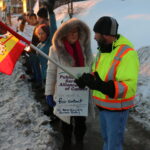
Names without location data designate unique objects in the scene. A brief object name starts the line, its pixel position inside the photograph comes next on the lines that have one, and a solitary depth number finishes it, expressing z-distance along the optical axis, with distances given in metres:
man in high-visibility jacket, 2.38
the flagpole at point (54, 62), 2.71
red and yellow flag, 2.78
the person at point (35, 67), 5.89
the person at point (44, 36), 4.86
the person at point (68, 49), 3.35
